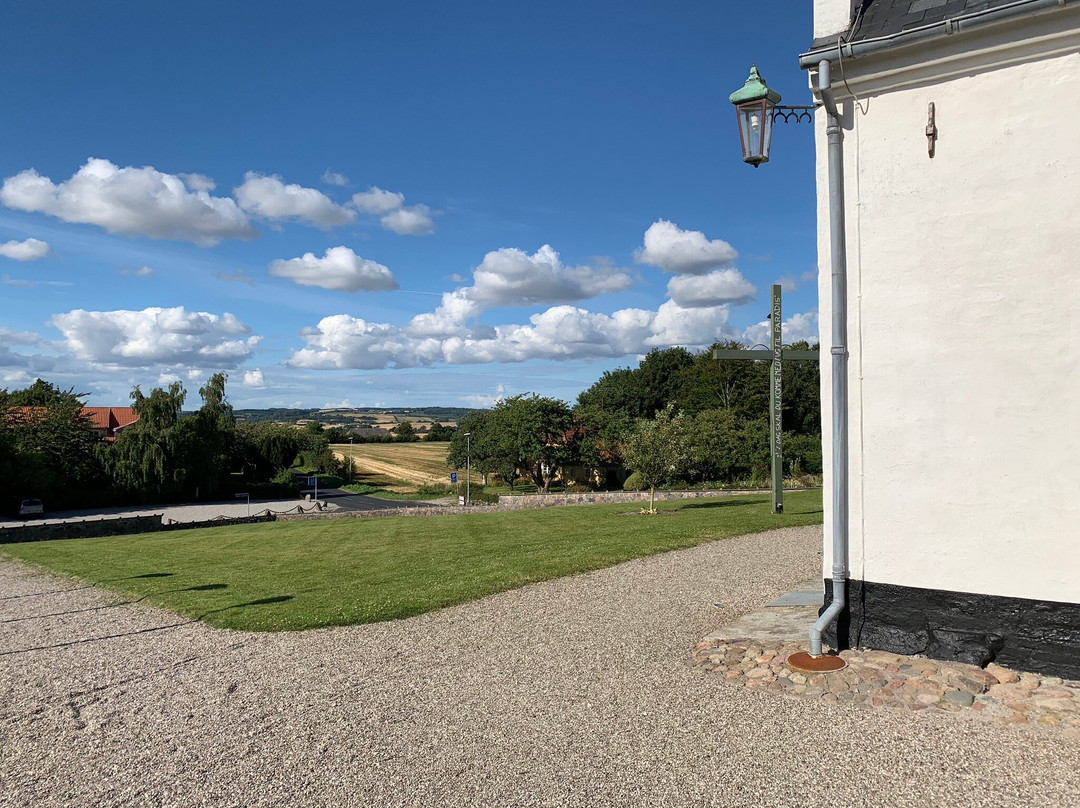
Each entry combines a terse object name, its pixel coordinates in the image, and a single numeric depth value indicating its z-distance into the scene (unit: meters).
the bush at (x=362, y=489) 62.00
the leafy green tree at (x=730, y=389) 55.12
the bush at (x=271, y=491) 59.50
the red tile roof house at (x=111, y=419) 65.25
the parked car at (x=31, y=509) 44.59
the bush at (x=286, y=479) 62.69
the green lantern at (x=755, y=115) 6.69
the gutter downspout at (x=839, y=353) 6.42
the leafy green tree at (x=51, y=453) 44.78
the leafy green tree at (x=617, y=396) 62.38
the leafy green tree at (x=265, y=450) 67.81
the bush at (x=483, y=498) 45.28
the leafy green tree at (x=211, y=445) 54.69
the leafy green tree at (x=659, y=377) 62.56
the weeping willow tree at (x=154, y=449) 51.50
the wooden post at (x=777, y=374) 16.55
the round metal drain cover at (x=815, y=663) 5.96
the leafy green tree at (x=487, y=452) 49.97
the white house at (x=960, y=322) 5.54
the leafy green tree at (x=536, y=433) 48.66
